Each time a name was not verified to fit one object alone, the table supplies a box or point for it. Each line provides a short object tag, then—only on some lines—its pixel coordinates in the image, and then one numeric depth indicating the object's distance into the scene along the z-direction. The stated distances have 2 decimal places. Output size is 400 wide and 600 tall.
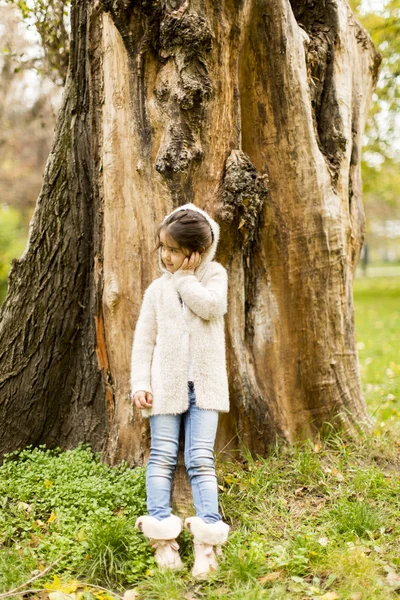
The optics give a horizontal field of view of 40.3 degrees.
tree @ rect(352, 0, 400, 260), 9.39
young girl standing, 3.11
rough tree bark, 3.42
